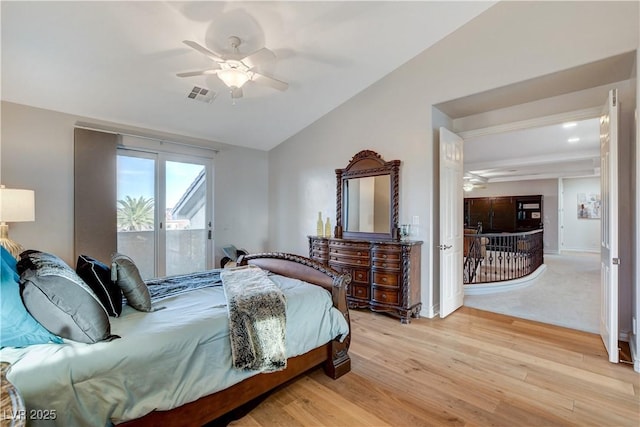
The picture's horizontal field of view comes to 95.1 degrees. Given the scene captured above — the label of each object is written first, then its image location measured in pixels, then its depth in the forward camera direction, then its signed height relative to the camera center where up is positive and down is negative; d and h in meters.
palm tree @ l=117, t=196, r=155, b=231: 4.18 -0.01
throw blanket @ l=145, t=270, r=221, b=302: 2.32 -0.63
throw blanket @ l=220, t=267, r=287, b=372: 1.77 -0.72
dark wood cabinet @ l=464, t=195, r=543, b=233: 9.95 +0.01
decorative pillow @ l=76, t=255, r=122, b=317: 1.78 -0.45
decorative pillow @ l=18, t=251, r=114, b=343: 1.40 -0.45
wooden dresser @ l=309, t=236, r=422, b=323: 3.58 -0.77
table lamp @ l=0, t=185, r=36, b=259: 2.83 +0.04
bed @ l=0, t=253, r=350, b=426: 1.27 -0.79
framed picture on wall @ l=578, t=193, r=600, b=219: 9.14 +0.24
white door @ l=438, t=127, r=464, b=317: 3.71 -0.11
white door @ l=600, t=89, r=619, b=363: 2.53 -0.11
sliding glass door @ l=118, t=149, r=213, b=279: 4.25 +0.02
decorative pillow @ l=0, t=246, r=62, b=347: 1.35 -0.51
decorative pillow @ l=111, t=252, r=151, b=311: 1.90 -0.47
